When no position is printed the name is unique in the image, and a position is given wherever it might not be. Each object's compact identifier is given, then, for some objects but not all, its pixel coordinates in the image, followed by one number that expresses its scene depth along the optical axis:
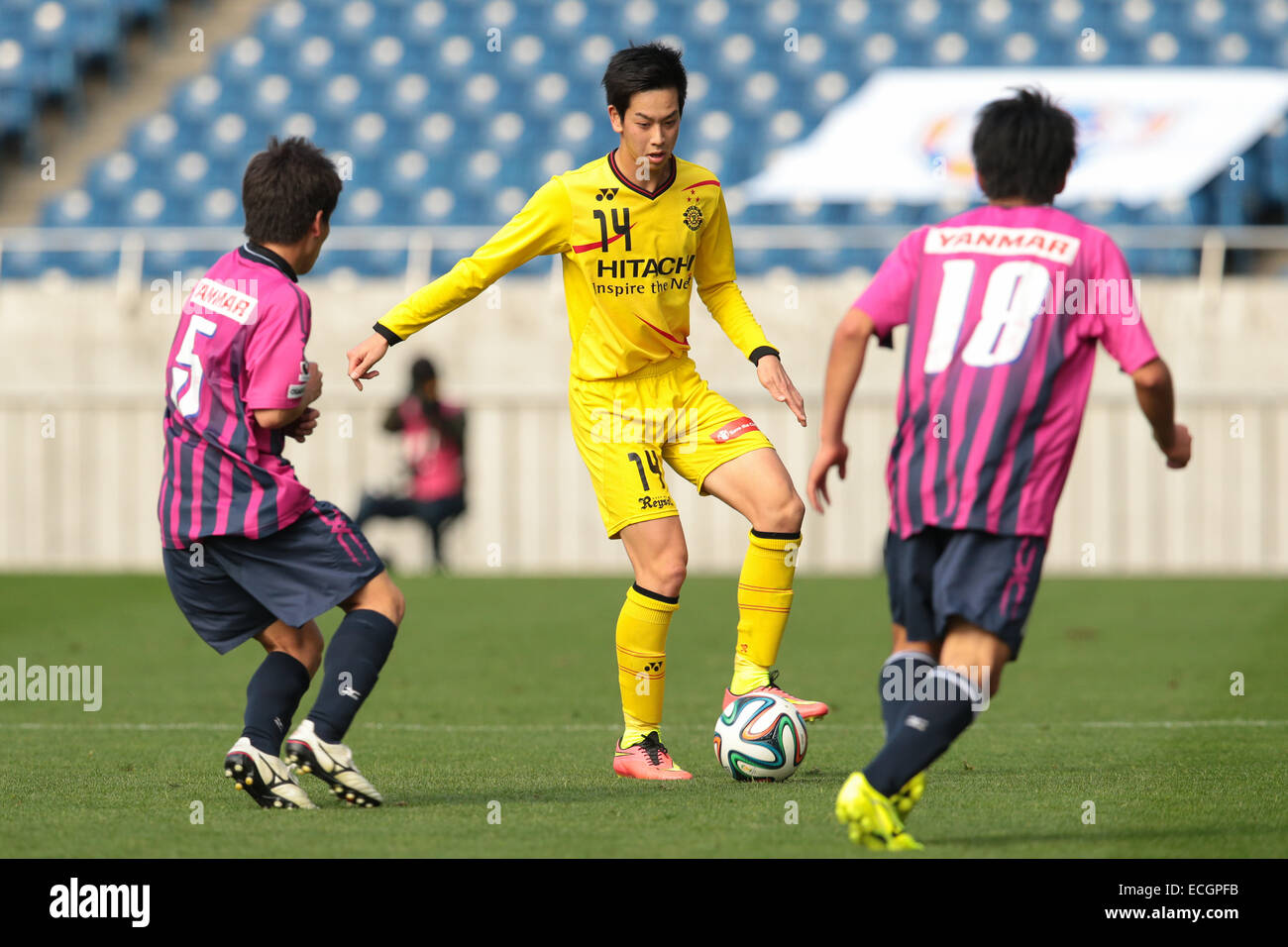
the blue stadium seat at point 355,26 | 16.38
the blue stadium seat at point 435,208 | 15.05
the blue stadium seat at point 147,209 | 15.17
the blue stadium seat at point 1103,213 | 13.99
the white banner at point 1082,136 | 13.88
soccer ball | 4.79
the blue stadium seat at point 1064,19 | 15.76
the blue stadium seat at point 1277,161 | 14.18
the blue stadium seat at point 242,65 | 16.12
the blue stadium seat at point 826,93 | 15.54
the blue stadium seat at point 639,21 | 16.08
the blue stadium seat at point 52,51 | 15.87
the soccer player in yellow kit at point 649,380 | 4.91
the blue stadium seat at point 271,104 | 15.80
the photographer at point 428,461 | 12.48
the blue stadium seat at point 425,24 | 16.31
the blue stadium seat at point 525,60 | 15.98
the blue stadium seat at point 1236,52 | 15.43
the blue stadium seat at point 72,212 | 15.20
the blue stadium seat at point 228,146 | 15.53
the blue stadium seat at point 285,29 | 16.39
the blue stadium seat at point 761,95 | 15.61
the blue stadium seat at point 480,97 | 15.76
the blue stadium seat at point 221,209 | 15.05
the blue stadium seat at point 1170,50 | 15.45
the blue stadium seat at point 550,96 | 15.66
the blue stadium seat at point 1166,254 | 13.61
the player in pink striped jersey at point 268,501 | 4.18
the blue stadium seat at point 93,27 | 16.14
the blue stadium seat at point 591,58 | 15.93
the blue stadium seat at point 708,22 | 16.08
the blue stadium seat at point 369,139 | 15.51
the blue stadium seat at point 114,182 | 15.31
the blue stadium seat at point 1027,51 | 15.51
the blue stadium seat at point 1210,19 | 15.67
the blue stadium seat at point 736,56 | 15.88
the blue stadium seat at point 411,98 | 15.79
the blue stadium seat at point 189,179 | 15.30
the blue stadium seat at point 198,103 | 15.90
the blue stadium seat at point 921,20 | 15.88
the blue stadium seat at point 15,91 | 15.70
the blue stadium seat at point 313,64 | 16.11
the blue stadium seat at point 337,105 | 15.73
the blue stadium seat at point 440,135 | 15.53
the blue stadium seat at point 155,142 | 15.59
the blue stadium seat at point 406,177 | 15.24
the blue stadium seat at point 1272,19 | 15.64
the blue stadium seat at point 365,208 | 15.14
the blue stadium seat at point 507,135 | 15.41
